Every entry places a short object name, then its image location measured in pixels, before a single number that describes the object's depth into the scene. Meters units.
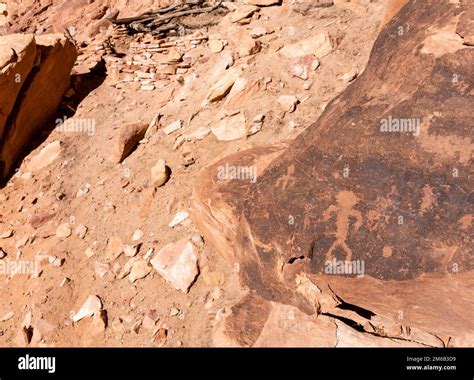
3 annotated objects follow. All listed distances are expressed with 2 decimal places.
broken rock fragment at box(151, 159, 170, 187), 4.86
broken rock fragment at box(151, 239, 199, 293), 3.92
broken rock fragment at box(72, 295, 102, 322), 4.09
